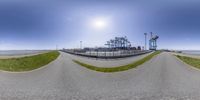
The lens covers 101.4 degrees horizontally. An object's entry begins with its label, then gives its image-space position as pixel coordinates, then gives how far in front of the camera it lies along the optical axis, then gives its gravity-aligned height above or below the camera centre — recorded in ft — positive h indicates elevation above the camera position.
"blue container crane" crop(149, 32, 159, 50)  169.35 +17.69
